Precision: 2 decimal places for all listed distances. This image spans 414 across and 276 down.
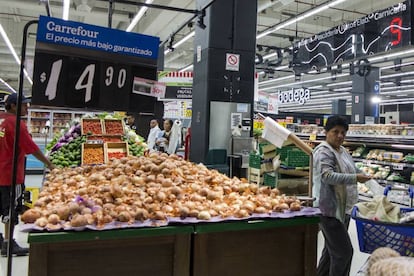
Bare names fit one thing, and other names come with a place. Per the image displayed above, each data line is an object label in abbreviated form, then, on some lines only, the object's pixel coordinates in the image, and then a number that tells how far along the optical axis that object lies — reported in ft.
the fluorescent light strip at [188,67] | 65.62
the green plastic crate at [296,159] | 19.26
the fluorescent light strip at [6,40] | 39.62
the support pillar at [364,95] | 54.95
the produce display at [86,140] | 16.74
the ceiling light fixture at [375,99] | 55.72
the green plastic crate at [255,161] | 19.72
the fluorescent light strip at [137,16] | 32.58
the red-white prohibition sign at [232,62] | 21.91
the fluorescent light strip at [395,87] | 74.36
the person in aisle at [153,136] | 31.37
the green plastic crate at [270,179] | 19.57
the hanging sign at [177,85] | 36.73
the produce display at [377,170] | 22.80
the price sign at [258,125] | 31.49
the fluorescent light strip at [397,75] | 59.17
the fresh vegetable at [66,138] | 18.22
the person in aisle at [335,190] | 9.93
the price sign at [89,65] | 9.88
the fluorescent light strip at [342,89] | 88.59
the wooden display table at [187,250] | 6.31
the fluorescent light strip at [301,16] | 28.39
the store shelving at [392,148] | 18.79
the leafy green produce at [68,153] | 16.34
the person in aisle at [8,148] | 13.61
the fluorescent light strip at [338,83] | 77.10
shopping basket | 5.86
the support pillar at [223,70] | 21.57
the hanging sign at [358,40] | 19.52
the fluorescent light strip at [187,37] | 41.88
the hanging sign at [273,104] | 37.76
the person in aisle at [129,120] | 32.24
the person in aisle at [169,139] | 28.27
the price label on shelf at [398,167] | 21.96
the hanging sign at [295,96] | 54.88
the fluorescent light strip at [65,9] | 28.68
